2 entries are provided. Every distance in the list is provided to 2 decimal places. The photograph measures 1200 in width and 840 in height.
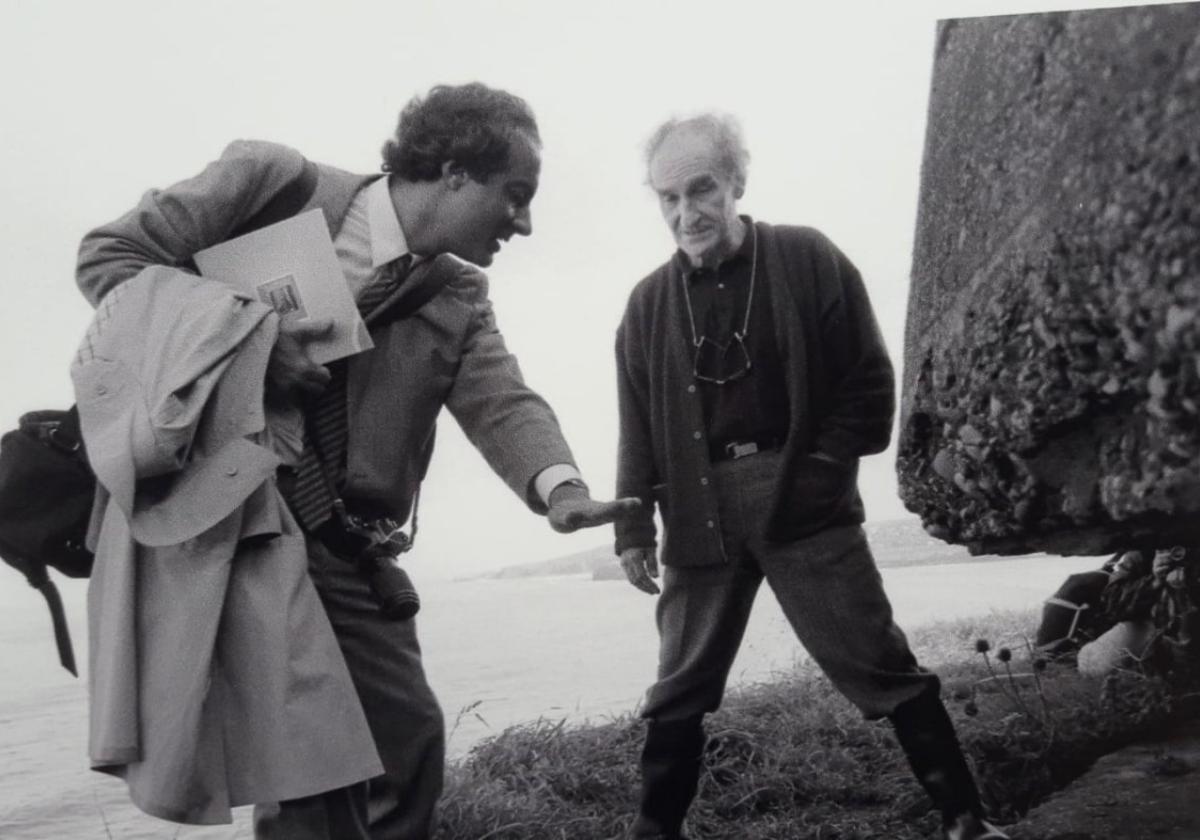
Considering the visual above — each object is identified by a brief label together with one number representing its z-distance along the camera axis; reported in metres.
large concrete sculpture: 1.14
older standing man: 2.13
